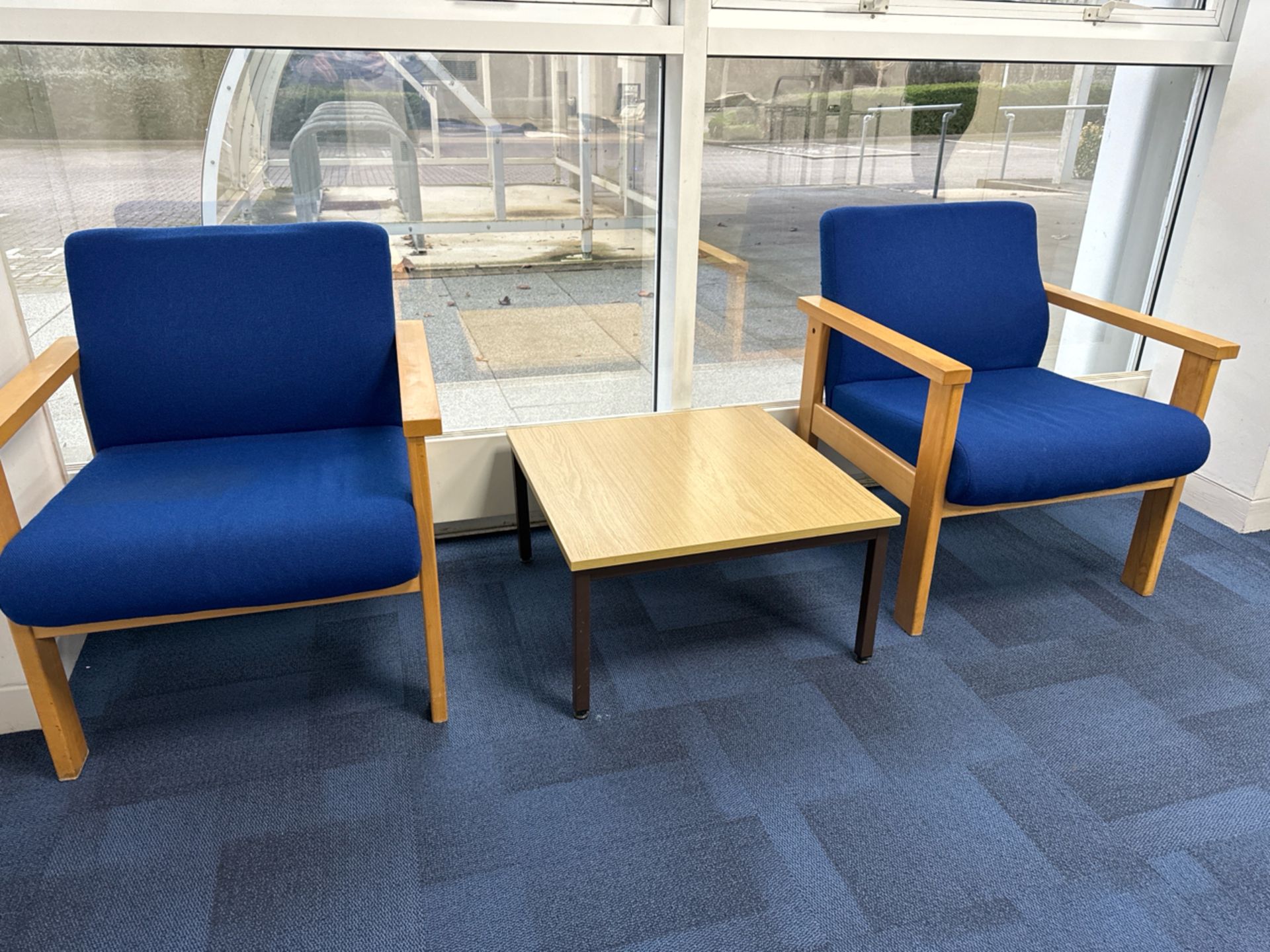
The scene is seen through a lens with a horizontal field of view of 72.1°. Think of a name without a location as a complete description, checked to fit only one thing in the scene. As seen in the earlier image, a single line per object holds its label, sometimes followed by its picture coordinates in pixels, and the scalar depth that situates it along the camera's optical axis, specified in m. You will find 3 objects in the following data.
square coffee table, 1.56
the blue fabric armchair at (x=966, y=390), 1.76
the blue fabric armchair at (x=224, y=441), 1.33
